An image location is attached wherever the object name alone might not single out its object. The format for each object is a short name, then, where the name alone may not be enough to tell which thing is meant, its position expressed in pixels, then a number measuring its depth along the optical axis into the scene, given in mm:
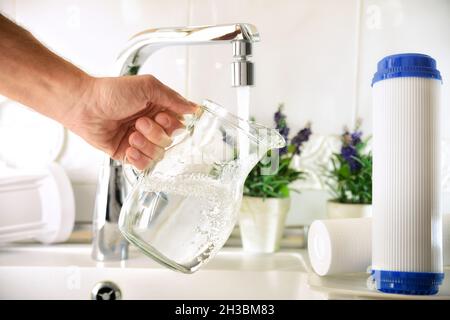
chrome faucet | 676
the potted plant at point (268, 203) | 839
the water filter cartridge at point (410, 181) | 489
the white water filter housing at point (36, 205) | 808
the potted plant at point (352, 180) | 839
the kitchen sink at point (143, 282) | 729
